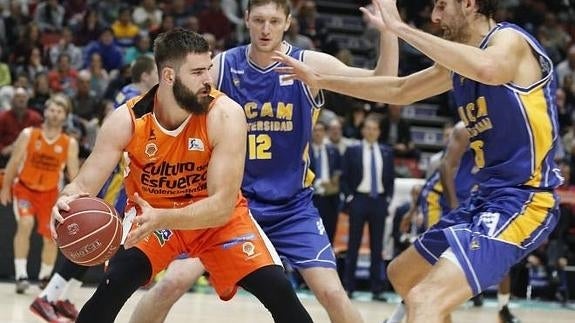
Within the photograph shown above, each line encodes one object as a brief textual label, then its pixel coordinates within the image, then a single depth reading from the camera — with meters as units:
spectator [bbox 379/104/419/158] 14.30
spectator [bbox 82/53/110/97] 14.70
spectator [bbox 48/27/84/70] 15.27
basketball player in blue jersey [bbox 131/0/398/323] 5.73
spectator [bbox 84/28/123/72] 15.45
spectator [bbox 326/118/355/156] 13.01
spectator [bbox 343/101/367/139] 14.23
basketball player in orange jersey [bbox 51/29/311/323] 4.82
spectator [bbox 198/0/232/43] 16.86
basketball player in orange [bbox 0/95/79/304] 10.94
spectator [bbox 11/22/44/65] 15.01
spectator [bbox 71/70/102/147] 13.92
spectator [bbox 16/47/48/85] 14.63
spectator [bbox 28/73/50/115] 13.71
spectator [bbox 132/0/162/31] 16.42
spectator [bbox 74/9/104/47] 16.03
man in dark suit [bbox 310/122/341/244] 12.38
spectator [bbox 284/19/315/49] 15.52
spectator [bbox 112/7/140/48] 16.03
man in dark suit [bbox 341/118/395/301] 11.78
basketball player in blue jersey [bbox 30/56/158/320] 7.98
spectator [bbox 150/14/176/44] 15.78
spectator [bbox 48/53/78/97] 14.38
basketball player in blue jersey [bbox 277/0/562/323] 4.54
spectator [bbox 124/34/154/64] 15.37
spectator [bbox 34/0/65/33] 16.05
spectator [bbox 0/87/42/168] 12.82
